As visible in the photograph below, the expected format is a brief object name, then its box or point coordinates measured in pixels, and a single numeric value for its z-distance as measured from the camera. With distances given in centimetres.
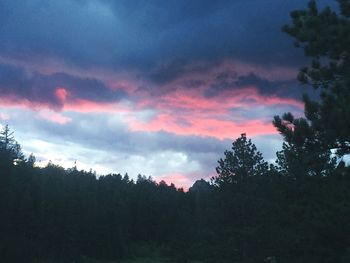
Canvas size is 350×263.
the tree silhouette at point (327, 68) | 1862
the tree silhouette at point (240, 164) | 3547
